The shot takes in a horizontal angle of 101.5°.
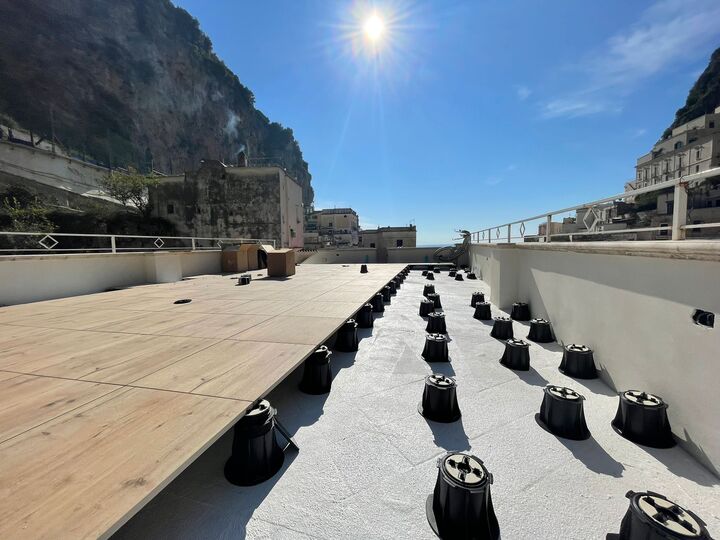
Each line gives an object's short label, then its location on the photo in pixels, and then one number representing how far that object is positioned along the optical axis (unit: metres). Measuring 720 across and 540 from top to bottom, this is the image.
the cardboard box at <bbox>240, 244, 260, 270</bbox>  13.38
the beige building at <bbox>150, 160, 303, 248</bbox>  27.77
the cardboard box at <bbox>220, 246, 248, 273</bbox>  12.62
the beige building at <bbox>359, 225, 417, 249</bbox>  36.75
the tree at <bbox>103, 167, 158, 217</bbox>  29.53
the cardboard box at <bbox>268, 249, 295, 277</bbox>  10.63
